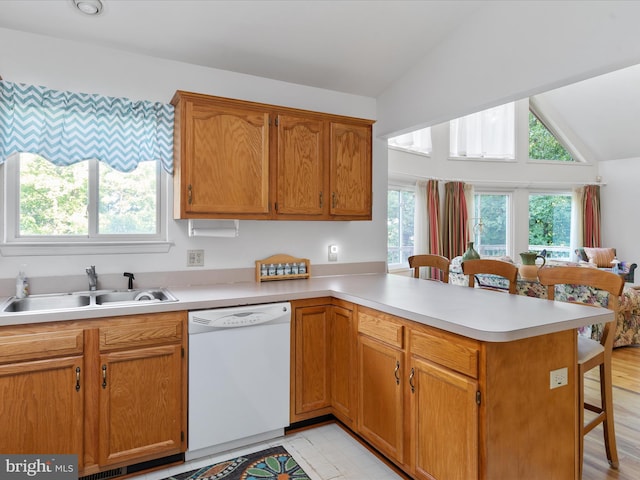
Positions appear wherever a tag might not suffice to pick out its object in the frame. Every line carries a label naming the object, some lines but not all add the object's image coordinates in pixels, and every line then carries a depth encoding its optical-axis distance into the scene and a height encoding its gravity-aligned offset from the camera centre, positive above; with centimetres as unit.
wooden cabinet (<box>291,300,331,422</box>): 253 -76
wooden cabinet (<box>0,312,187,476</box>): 186 -74
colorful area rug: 213 -124
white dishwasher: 222 -77
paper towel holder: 270 +6
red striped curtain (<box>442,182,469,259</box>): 683 +34
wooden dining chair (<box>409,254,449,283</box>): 309 -16
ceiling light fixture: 218 +127
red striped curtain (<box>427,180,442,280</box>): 650 +42
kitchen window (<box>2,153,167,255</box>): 237 +20
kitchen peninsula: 162 -59
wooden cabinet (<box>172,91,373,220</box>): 251 +53
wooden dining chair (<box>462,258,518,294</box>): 247 -18
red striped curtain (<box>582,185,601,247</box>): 816 +49
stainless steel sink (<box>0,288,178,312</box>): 220 -34
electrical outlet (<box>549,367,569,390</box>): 177 -60
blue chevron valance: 229 +68
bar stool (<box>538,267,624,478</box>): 210 -56
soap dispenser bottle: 226 -26
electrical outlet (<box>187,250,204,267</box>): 280 -12
